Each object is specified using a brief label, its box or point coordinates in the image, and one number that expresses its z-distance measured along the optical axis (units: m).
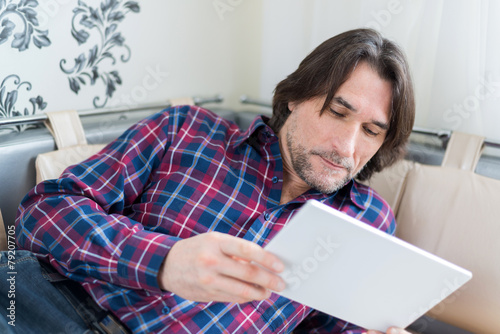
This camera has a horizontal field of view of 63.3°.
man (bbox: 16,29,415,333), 0.76
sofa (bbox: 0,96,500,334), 0.91
